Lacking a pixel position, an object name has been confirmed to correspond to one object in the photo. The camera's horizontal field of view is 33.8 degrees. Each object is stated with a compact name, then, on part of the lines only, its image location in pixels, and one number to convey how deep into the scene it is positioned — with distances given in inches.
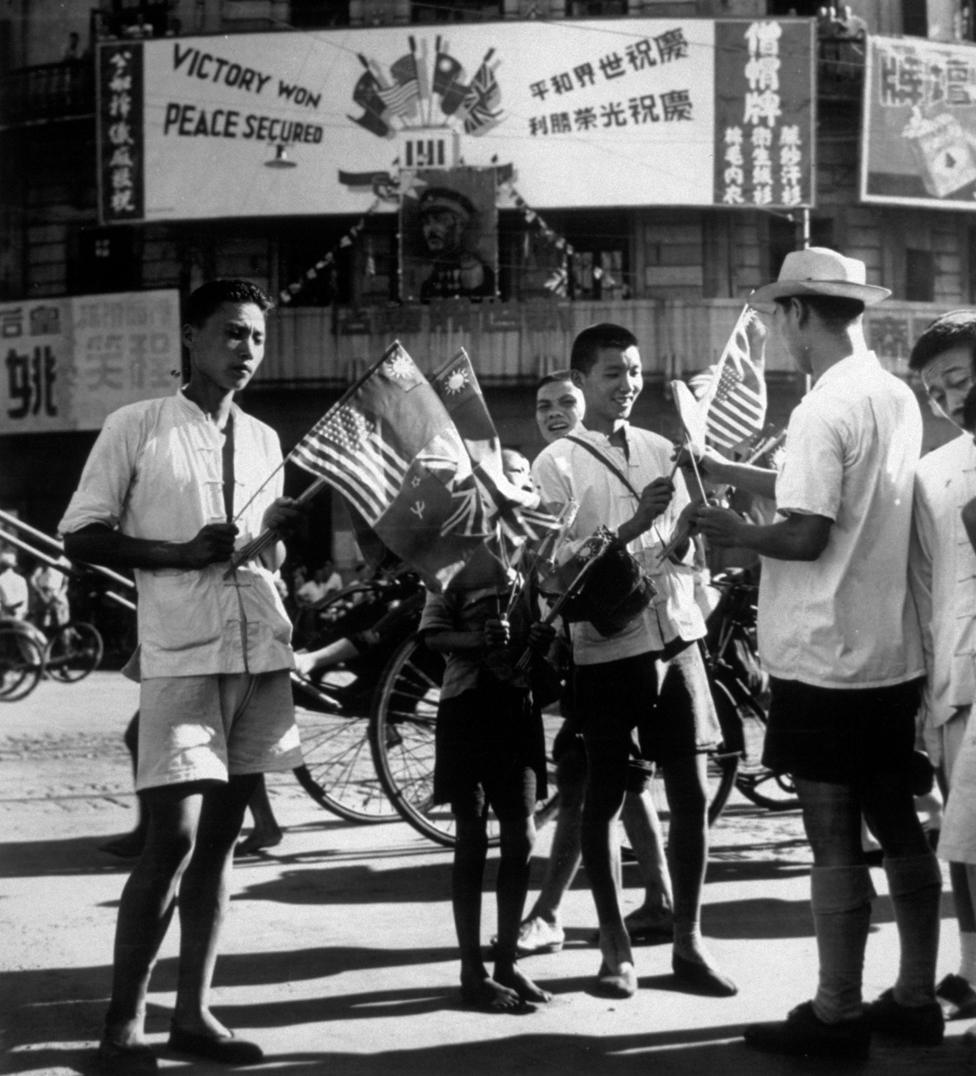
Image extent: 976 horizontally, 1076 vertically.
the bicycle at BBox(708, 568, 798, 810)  250.5
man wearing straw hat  153.3
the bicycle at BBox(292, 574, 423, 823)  265.4
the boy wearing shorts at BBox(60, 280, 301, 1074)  147.6
